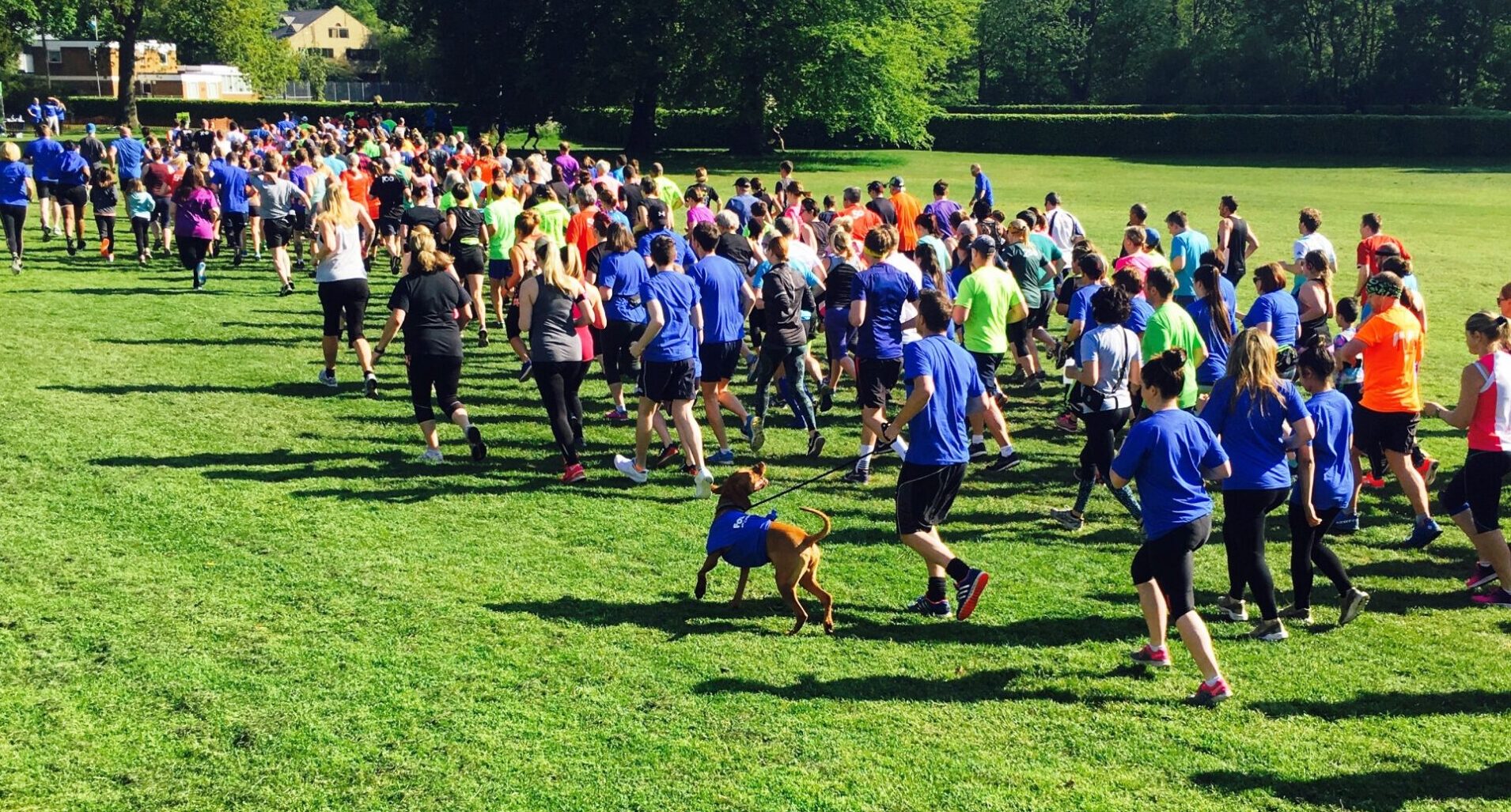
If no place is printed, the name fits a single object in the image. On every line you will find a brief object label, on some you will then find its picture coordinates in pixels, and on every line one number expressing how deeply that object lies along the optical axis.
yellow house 132.75
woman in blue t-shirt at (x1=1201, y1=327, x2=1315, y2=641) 6.73
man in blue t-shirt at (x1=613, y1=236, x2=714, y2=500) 9.56
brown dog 7.15
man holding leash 7.22
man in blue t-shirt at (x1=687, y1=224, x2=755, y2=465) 10.06
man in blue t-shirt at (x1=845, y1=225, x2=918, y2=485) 9.96
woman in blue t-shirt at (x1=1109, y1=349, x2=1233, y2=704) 6.33
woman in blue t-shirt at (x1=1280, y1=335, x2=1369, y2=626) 7.05
